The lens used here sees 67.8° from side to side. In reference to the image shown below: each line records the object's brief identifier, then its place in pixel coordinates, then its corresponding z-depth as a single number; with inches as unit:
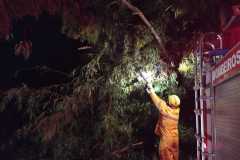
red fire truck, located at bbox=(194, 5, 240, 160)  57.4
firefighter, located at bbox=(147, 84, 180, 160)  116.7
